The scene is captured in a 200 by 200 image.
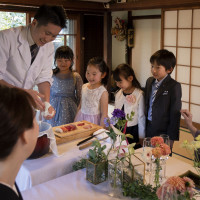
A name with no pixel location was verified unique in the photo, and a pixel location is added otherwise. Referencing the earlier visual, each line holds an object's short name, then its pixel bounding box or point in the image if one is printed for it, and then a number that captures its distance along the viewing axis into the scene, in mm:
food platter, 1800
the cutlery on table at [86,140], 1763
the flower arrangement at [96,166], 1326
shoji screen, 4324
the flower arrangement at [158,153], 1256
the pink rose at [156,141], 1302
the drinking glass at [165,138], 1458
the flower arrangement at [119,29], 5825
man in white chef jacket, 1878
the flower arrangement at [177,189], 903
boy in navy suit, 2213
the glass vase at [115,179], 1240
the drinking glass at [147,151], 1402
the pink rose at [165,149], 1263
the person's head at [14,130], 670
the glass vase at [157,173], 1260
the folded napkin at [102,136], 1804
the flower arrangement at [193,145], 1135
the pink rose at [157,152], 1254
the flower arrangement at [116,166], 1241
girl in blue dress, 2775
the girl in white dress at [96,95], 2489
